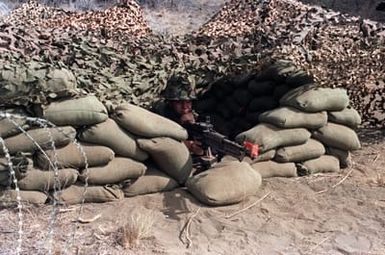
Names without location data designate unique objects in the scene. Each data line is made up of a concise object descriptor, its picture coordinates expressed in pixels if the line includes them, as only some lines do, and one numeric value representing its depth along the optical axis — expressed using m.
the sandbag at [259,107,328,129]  5.73
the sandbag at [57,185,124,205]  5.10
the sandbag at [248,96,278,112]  6.30
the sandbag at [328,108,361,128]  6.09
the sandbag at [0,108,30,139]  4.84
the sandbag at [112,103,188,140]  5.23
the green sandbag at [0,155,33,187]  4.85
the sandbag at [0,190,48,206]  4.96
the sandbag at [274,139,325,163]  5.80
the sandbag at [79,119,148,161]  5.11
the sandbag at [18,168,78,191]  4.99
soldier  5.88
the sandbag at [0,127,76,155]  4.88
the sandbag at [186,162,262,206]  5.12
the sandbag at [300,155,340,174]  5.98
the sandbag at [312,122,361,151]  6.01
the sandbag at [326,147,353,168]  6.19
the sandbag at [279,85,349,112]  5.82
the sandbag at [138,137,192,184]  5.32
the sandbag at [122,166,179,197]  5.37
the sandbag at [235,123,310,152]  5.60
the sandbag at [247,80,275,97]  6.36
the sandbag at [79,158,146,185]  5.17
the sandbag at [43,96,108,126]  4.98
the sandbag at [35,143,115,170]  5.02
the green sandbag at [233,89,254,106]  6.56
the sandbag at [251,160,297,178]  5.73
